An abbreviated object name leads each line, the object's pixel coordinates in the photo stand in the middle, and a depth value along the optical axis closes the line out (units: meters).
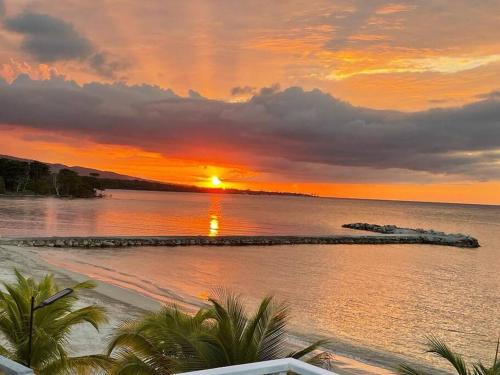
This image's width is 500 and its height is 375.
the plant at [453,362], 5.69
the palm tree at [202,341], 6.04
